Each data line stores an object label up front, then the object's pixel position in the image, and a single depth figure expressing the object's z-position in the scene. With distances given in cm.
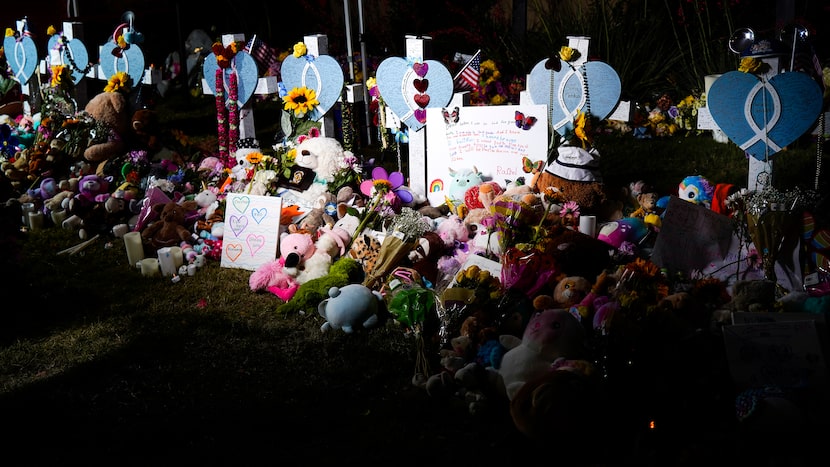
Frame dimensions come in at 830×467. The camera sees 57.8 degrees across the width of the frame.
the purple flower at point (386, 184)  500
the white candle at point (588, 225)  425
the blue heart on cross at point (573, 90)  474
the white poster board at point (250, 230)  473
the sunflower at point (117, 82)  691
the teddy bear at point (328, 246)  441
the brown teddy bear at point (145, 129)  655
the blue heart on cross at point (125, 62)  702
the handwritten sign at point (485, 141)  487
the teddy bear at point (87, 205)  568
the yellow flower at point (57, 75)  713
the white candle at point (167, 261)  479
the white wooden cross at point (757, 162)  411
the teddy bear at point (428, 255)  423
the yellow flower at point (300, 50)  559
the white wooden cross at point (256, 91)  603
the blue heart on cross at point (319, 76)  560
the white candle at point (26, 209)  599
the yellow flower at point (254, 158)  550
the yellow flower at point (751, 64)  409
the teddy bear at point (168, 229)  511
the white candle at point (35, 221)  585
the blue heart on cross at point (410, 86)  515
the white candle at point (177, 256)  482
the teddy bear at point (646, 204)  458
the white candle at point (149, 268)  482
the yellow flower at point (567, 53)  474
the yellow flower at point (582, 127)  468
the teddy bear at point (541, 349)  302
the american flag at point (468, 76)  524
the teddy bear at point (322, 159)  539
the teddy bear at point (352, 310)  379
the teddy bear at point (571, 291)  345
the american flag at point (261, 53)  603
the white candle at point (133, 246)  499
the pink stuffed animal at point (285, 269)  442
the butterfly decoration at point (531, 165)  486
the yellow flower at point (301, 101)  570
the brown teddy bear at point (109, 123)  635
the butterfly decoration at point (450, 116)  514
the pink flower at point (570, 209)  436
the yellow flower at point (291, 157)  547
